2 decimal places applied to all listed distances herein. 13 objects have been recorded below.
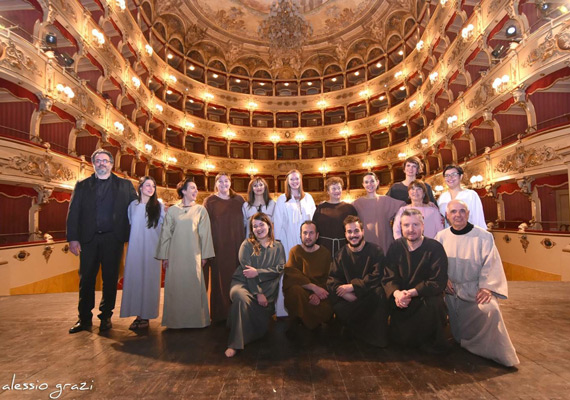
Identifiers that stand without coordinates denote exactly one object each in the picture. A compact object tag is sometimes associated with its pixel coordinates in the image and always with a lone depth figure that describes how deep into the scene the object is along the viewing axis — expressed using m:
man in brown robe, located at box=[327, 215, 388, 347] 3.02
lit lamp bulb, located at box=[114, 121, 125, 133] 13.62
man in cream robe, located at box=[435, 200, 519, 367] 2.57
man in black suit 3.55
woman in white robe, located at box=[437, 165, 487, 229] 3.92
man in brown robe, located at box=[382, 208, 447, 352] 2.78
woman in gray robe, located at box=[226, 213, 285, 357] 2.96
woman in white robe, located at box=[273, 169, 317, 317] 4.29
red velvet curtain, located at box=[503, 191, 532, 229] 12.39
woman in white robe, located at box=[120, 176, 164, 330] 3.63
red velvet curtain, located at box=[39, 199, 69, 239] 11.66
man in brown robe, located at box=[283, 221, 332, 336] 3.28
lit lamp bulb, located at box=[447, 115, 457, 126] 13.48
